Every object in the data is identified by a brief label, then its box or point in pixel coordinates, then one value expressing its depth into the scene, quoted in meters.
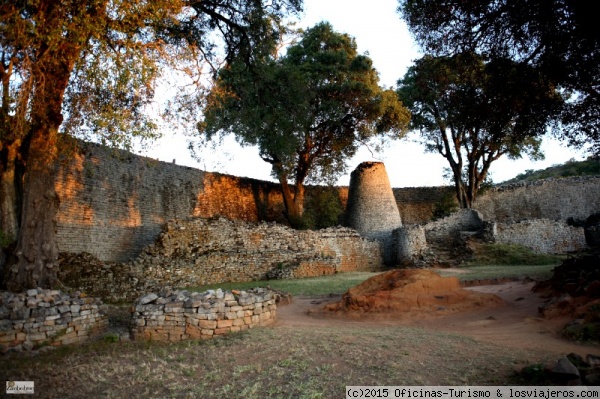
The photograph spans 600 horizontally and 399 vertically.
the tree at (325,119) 19.09
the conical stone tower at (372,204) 24.00
